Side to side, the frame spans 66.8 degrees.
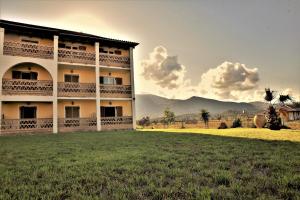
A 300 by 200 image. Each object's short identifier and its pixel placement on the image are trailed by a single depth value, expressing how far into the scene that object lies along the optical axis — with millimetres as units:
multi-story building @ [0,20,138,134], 17766
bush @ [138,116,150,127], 39750
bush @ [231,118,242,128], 25291
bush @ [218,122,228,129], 24505
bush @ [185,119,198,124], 35759
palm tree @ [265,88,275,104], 21875
